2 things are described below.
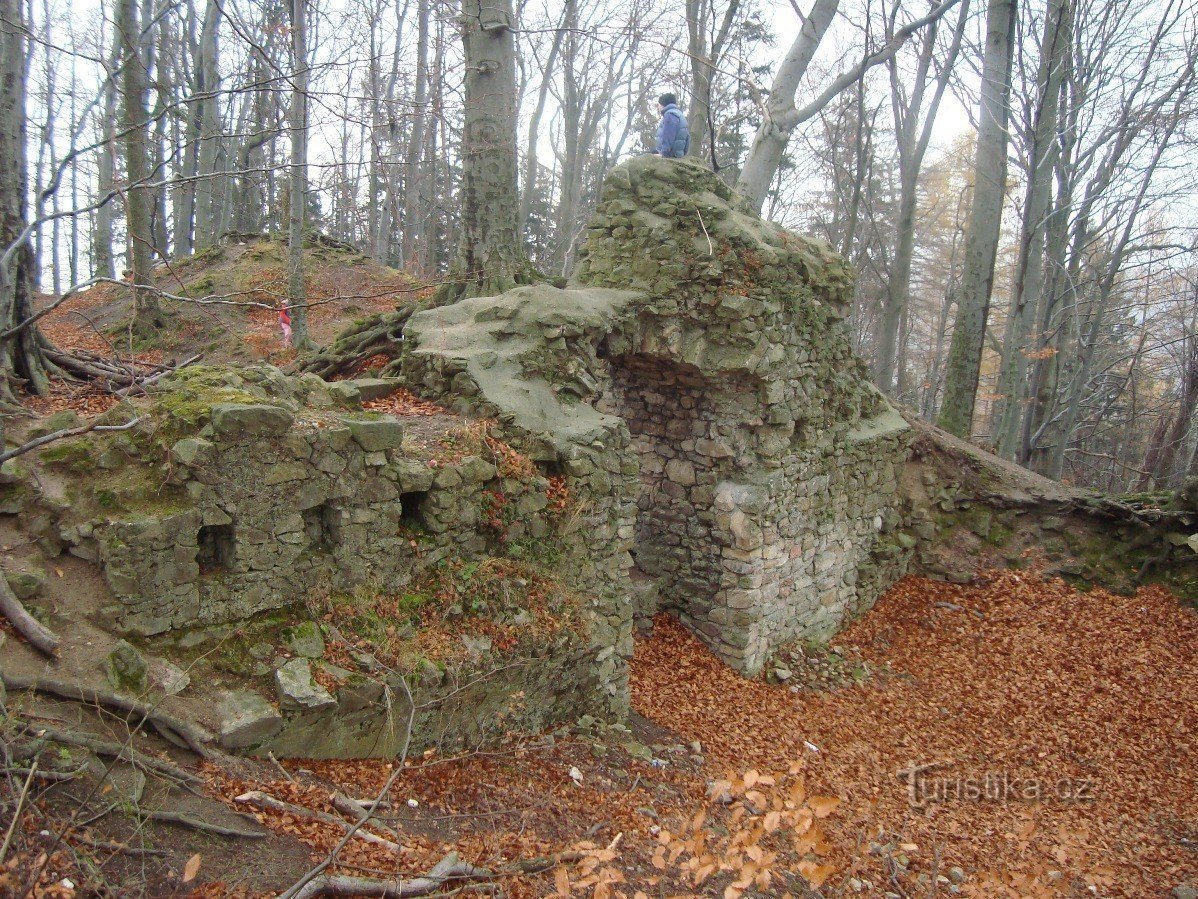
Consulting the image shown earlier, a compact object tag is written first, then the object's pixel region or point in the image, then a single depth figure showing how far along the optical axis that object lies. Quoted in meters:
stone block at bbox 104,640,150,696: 3.69
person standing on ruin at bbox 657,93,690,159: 9.26
